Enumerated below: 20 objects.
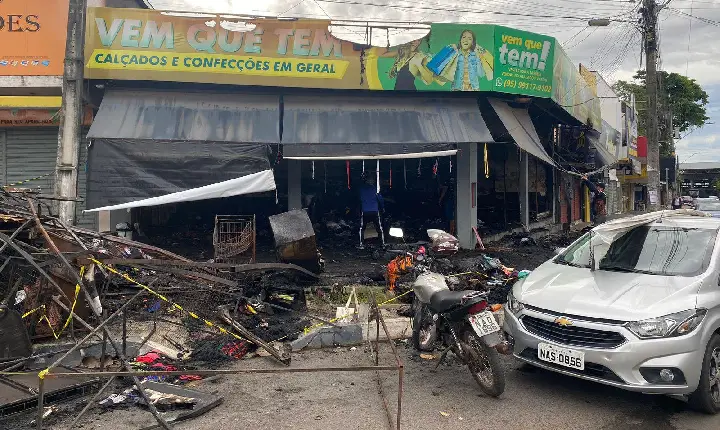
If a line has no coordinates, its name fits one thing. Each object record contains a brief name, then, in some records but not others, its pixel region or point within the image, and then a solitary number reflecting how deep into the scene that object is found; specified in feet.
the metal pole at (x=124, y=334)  17.02
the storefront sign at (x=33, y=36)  39.17
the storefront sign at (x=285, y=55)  37.27
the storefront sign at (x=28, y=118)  43.91
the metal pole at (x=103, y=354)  15.84
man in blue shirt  41.78
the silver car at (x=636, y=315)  13.91
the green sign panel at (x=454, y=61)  39.75
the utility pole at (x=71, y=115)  33.86
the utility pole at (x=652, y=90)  52.21
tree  146.82
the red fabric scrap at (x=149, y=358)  18.21
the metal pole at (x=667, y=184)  123.65
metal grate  29.60
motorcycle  15.55
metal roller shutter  45.01
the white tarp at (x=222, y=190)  30.30
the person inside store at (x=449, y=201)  46.19
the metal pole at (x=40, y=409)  10.80
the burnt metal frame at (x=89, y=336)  10.91
